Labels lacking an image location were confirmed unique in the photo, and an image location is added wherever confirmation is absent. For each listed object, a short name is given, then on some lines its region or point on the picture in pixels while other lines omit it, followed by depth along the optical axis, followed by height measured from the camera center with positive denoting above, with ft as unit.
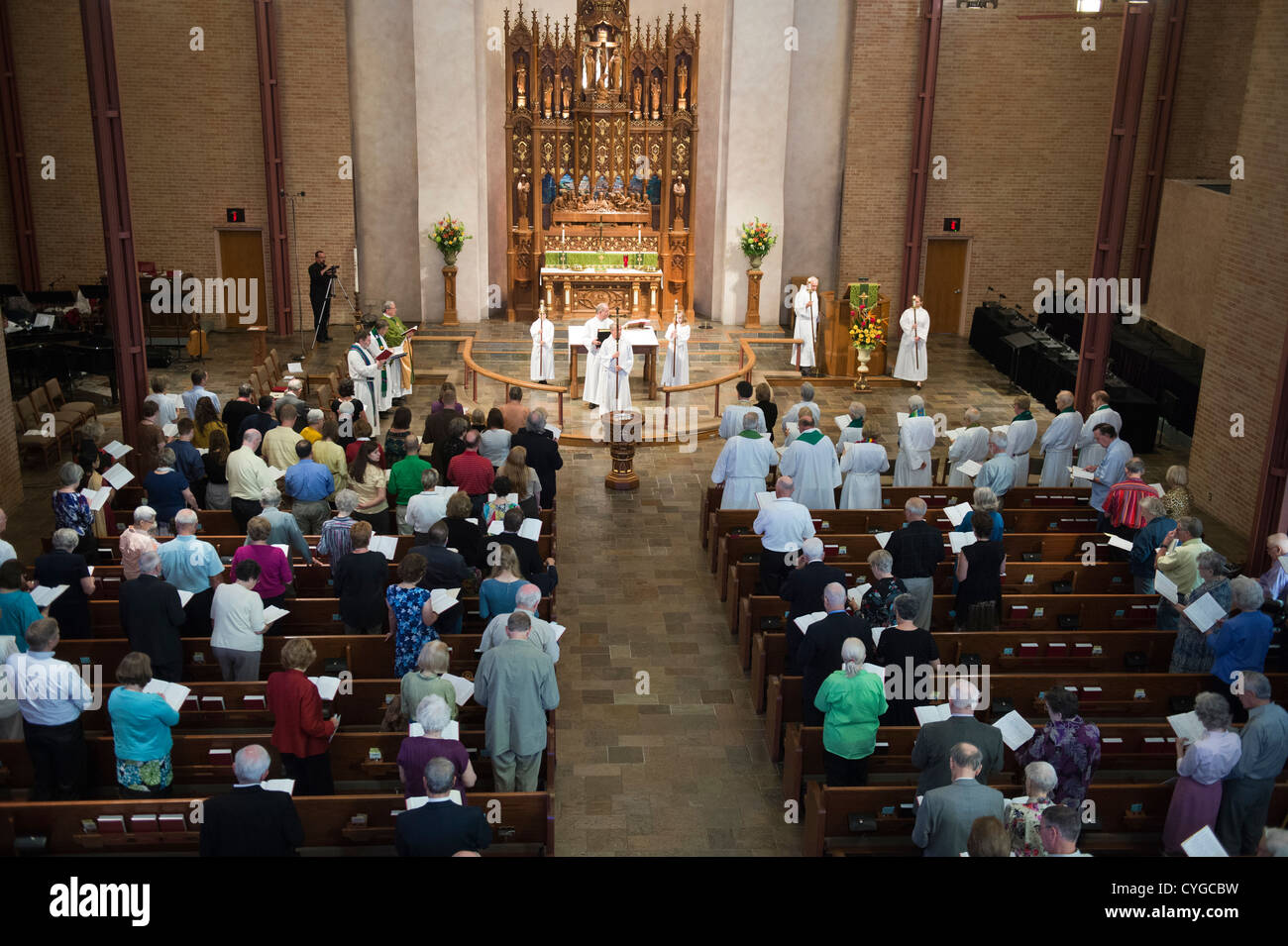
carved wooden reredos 70.64 -1.24
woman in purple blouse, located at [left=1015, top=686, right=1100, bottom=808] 22.25 -11.03
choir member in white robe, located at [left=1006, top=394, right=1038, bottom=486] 41.75 -10.15
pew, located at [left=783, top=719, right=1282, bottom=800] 26.08 -13.02
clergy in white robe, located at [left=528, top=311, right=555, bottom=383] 57.52 -10.73
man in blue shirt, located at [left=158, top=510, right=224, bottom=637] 28.50 -10.34
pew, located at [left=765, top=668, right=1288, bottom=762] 27.53 -12.40
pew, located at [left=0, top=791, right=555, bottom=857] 22.18 -12.69
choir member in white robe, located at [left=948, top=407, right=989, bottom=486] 41.63 -10.54
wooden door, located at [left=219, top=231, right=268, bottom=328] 69.92 -8.12
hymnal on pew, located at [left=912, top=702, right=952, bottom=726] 23.48 -10.96
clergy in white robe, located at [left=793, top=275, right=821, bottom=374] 62.93 -10.17
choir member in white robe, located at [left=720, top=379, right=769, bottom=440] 40.96 -9.57
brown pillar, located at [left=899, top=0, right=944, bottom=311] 67.21 -1.21
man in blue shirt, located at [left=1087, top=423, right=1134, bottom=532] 38.04 -9.79
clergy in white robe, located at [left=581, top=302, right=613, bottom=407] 55.77 -10.30
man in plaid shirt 34.27 -10.16
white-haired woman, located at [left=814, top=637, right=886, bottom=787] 24.38 -11.55
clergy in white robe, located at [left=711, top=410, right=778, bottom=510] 38.19 -10.46
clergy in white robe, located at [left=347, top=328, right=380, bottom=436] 51.24 -10.44
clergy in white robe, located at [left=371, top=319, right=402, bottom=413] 55.06 -11.81
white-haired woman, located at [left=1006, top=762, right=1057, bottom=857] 20.07 -11.00
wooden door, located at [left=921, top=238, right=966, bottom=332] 73.67 -9.03
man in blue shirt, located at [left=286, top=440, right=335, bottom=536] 33.99 -10.18
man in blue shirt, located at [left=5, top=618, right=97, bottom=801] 23.73 -11.55
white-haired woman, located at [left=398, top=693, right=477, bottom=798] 21.59 -11.15
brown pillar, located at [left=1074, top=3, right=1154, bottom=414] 43.83 -1.85
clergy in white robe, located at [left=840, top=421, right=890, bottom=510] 38.93 -10.83
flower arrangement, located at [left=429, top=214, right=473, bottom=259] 68.23 -6.52
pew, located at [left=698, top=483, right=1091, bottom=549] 39.86 -11.79
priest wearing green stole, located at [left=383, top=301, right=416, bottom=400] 53.66 -9.87
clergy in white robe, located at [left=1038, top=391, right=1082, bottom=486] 42.34 -10.64
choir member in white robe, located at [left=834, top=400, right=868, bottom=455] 39.87 -9.73
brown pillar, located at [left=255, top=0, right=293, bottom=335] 65.72 -2.99
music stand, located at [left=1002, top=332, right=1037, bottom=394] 64.23 -10.93
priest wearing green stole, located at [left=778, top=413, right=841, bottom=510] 38.52 -10.54
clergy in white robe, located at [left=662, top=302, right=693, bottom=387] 57.89 -10.87
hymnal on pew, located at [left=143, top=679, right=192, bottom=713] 23.88 -11.08
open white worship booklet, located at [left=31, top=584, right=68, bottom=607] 27.96 -10.89
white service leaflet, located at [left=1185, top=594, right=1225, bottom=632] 27.81 -10.55
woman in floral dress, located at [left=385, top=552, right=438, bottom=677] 25.95 -10.42
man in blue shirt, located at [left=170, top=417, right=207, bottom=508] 36.65 -10.28
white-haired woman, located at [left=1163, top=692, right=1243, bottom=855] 22.36 -11.47
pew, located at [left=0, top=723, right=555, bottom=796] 24.90 -12.95
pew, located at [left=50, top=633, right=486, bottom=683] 28.14 -12.27
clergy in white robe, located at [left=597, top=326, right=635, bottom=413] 54.24 -11.05
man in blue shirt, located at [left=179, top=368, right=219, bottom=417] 42.13 -9.68
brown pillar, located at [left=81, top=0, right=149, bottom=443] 40.45 -3.50
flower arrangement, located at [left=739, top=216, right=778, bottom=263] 69.26 -6.44
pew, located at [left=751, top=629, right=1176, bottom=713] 29.66 -12.27
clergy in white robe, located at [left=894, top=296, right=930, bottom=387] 61.36 -10.78
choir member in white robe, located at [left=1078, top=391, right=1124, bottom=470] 41.27 -9.95
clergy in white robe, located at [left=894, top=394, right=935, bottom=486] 43.01 -11.05
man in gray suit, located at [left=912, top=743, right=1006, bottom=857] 20.58 -11.06
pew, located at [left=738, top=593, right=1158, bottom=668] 32.24 -12.34
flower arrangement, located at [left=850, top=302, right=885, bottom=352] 61.21 -9.86
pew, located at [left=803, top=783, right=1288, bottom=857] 23.70 -13.01
